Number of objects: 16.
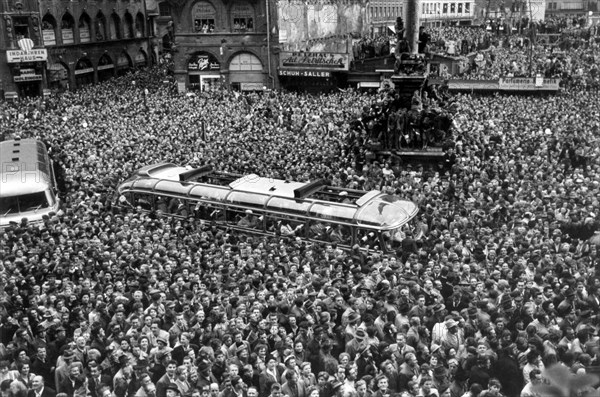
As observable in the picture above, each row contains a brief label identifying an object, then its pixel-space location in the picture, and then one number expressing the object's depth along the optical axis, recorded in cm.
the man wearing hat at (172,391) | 909
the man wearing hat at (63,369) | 1009
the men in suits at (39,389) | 980
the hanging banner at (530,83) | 4178
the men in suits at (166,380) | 949
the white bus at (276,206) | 1645
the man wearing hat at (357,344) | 1067
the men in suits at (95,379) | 970
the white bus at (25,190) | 1981
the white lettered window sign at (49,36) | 5245
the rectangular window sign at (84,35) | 5701
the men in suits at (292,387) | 955
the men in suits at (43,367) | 1065
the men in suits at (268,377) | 978
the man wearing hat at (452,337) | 1065
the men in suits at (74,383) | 966
